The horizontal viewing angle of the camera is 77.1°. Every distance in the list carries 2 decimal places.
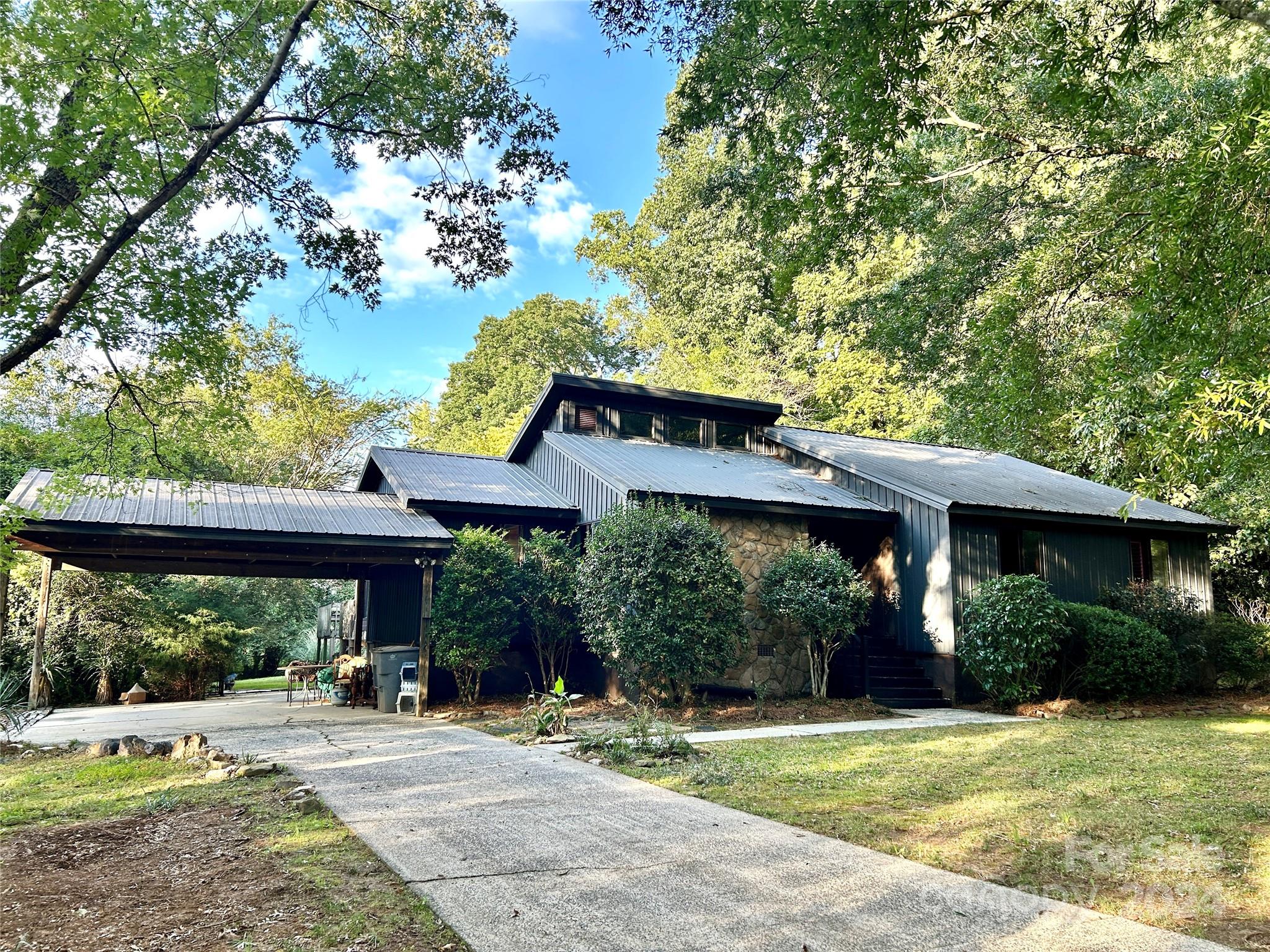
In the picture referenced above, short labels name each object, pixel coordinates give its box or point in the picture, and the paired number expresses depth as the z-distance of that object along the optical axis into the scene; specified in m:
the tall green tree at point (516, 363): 35.09
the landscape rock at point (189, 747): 7.73
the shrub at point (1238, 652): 13.67
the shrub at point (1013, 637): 11.27
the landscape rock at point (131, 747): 7.98
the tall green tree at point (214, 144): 5.47
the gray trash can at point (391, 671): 12.50
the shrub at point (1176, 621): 13.27
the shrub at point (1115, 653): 11.84
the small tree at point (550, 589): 12.22
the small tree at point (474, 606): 11.78
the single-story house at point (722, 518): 11.38
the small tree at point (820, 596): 11.36
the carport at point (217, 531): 9.99
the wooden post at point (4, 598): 9.83
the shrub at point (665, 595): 10.49
